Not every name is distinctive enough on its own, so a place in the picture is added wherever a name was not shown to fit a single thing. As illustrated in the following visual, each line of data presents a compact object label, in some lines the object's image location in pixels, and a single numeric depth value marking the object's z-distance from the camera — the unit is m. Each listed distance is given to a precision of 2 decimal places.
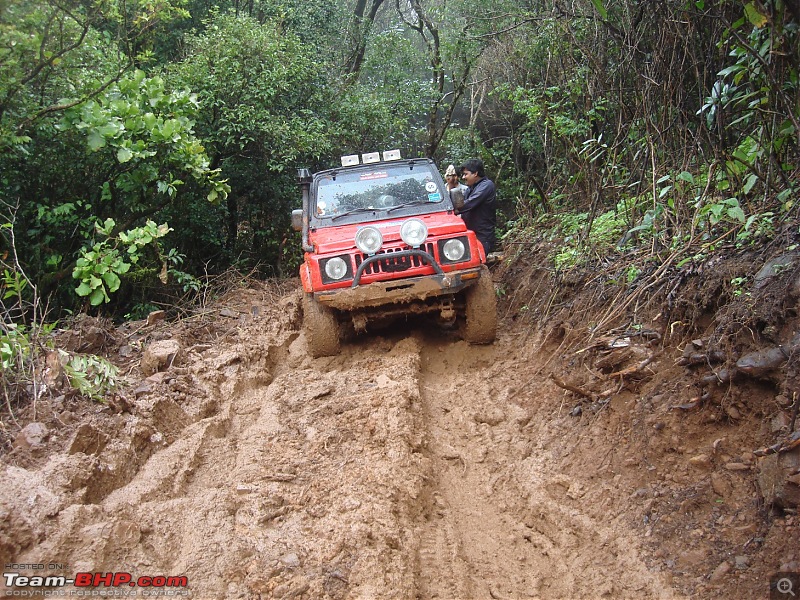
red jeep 5.13
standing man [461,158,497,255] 6.79
